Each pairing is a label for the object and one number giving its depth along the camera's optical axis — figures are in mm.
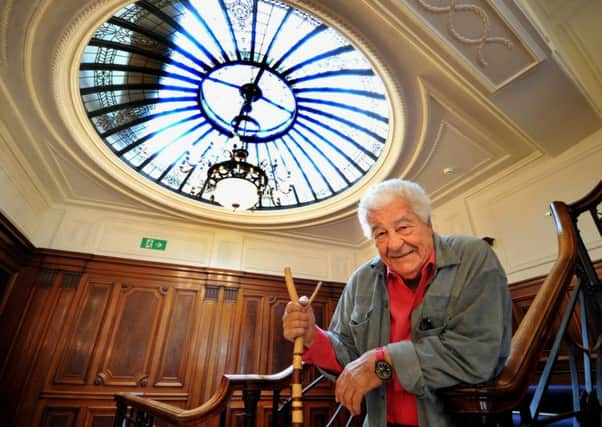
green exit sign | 5161
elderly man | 824
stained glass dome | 3088
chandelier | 3541
